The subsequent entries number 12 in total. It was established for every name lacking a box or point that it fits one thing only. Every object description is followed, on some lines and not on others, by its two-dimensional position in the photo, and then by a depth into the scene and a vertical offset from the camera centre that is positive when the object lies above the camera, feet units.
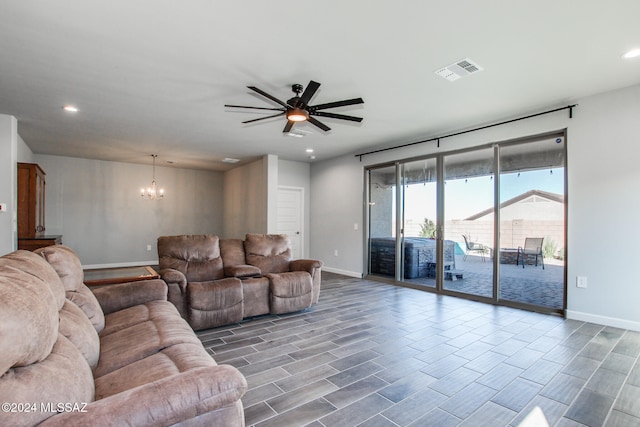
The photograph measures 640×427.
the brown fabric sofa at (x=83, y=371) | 3.06 -2.05
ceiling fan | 10.24 +3.54
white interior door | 25.21 -0.28
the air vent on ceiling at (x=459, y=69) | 9.89 +4.64
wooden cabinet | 16.52 -0.01
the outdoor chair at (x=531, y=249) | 14.61 -1.68
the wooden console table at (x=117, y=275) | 9.74 -2.21
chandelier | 24.81 +1.56
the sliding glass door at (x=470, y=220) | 16.15 -0.37
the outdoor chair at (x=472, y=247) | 16.35 -1.79
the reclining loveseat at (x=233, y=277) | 11.38 -2.73
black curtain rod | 12.98 +4.22
